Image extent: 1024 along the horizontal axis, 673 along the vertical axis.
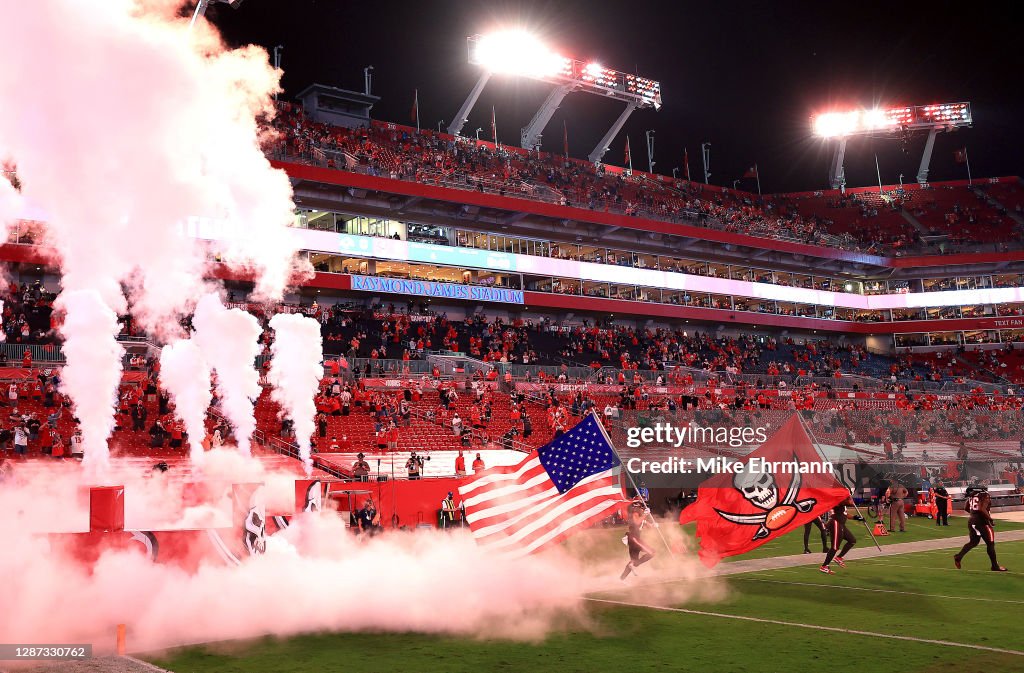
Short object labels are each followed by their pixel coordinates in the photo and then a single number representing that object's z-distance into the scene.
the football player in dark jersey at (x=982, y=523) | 16.22
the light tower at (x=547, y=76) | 60.94
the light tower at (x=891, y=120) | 80.62
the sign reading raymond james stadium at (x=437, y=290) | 48.94
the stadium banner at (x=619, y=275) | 49.69
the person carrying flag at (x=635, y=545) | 15.62
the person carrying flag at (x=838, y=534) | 17.12
